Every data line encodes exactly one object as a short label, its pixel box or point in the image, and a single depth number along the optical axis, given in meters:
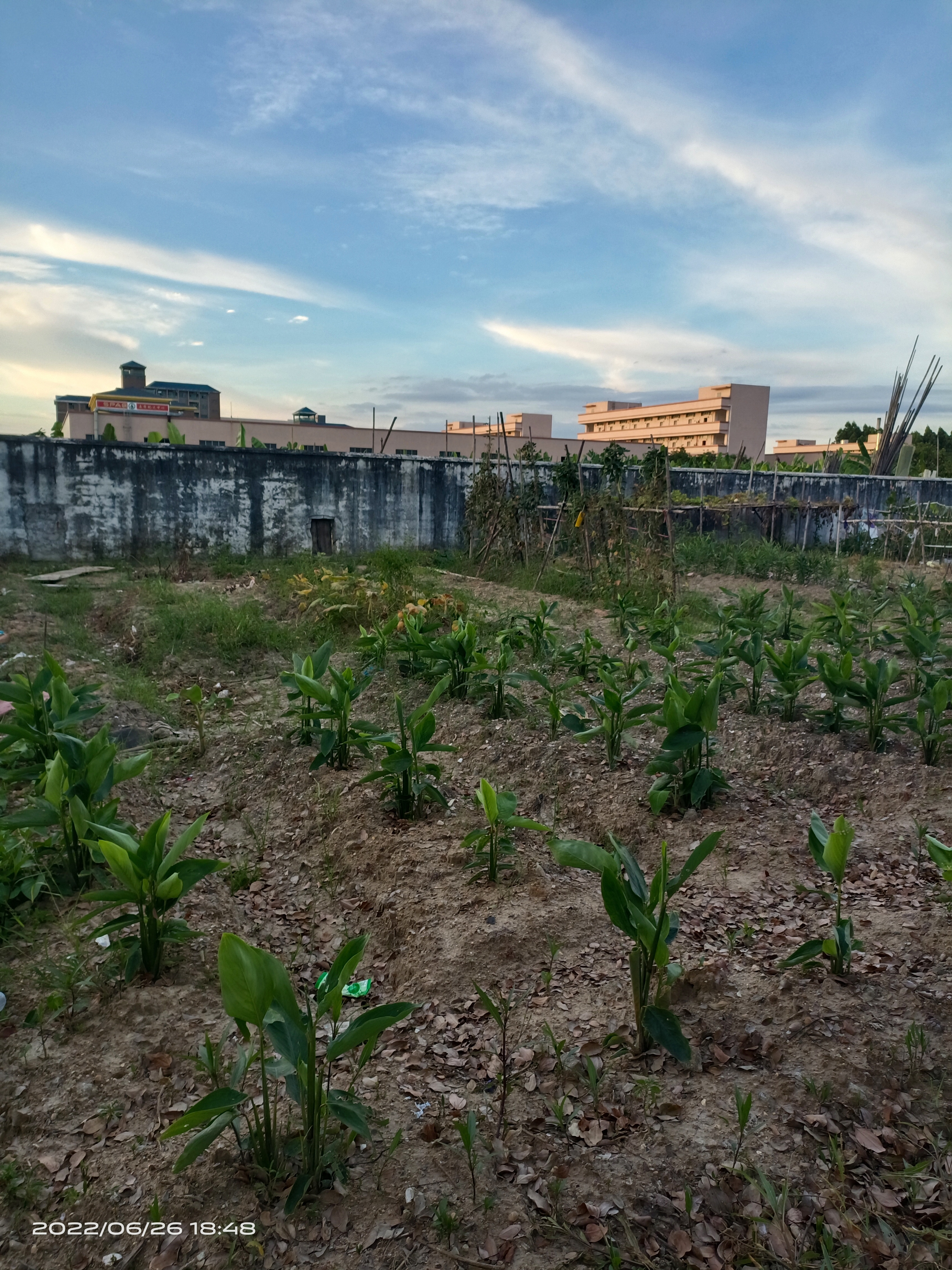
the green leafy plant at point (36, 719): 3.26
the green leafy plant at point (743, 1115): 1.96
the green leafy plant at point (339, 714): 4.02
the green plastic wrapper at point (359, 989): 2.74
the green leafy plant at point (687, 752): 3.60
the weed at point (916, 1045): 2.21
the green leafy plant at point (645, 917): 2.20
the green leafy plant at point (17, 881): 2.83
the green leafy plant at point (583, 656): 5.68
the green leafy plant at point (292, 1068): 1.75
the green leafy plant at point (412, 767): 3.56
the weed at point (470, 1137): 1.90
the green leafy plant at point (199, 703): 4.61
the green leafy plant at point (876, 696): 4.43
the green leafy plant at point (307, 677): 4.34
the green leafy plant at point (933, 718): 4.14
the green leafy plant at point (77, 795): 2.82
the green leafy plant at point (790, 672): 4.79
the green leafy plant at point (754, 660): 4.85
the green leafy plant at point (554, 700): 4.51
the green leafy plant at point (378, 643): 5.54
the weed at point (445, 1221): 1.78
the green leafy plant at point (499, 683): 5.00
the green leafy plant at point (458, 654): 5.17
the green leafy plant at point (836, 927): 2.48
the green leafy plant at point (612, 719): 4.07
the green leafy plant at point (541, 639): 6.18
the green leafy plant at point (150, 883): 2.38
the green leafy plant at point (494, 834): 3.06
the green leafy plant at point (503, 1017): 2.16
